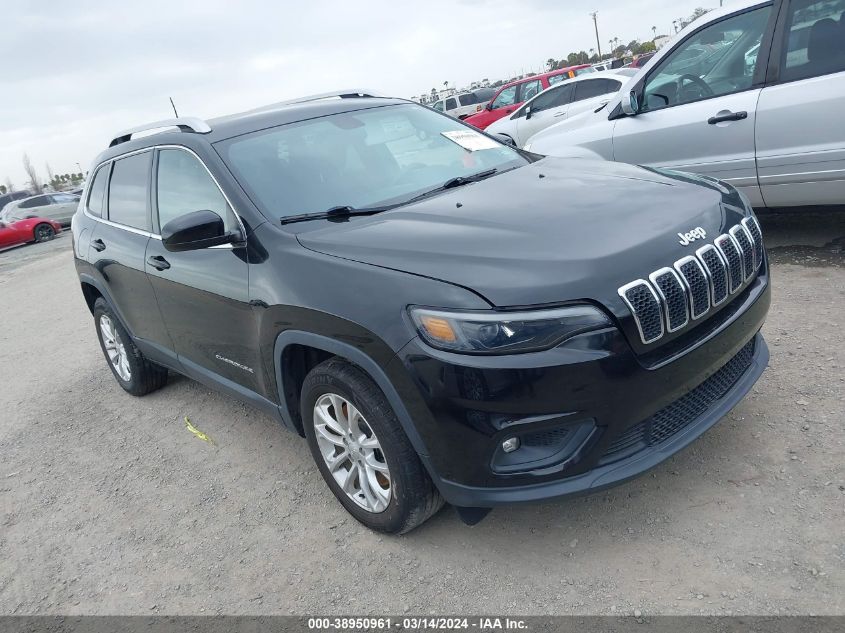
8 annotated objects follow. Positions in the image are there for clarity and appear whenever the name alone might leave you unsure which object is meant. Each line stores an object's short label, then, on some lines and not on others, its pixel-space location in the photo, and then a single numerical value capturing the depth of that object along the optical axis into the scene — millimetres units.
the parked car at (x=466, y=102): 28312
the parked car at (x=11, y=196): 36788
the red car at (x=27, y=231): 21500
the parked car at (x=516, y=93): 16453
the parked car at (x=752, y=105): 4504
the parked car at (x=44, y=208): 23281
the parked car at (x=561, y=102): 11094
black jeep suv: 2281
